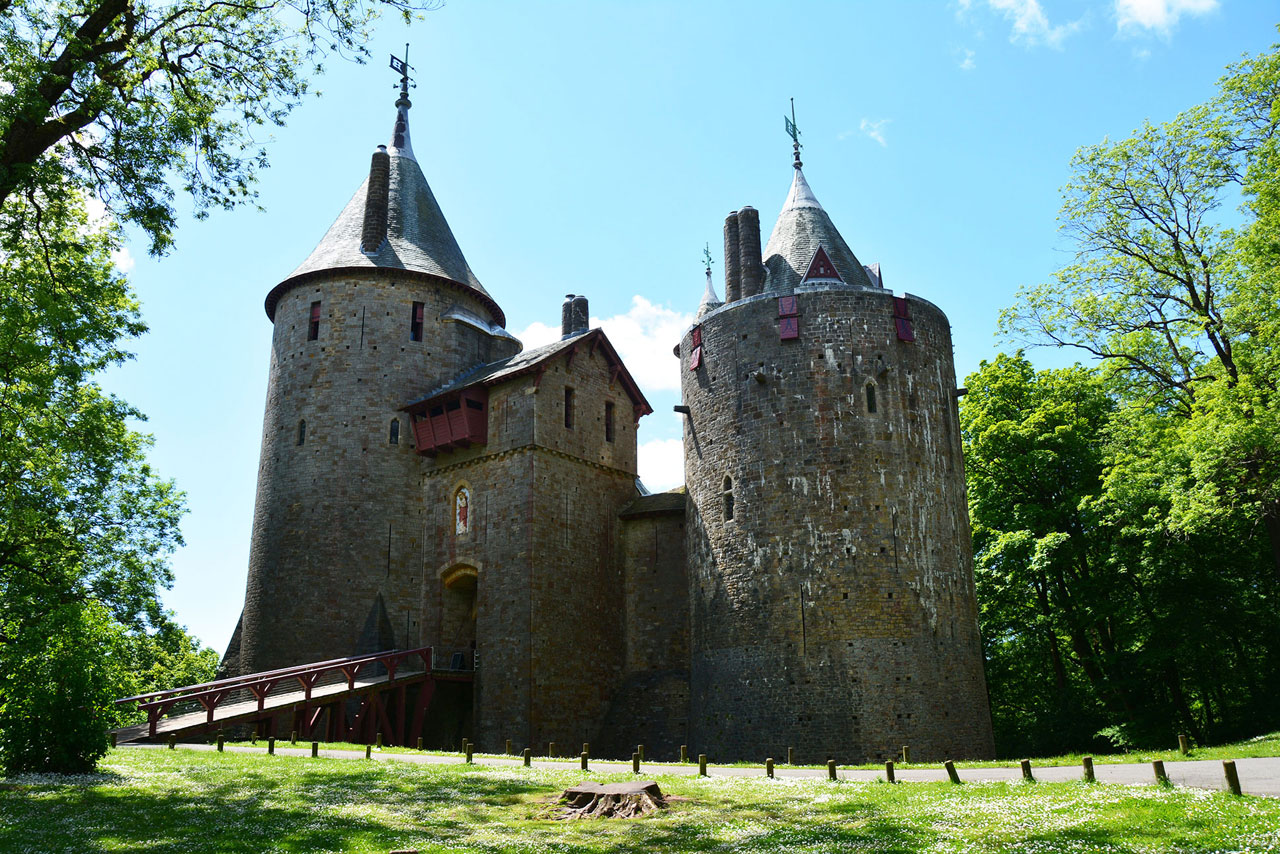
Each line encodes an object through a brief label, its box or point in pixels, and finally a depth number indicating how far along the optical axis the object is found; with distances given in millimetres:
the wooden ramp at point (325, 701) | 22375
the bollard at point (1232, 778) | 10812
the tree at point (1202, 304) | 19969
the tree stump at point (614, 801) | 12344
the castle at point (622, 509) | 22703
